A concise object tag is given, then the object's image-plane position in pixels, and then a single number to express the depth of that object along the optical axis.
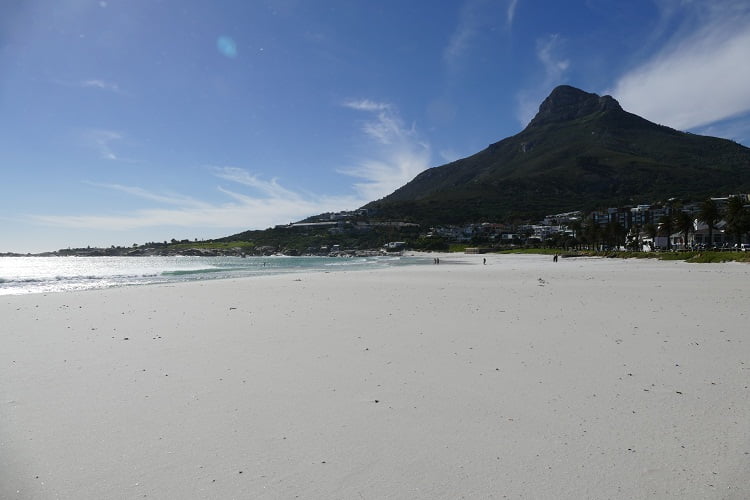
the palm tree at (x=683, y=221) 67.94
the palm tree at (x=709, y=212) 62.47
